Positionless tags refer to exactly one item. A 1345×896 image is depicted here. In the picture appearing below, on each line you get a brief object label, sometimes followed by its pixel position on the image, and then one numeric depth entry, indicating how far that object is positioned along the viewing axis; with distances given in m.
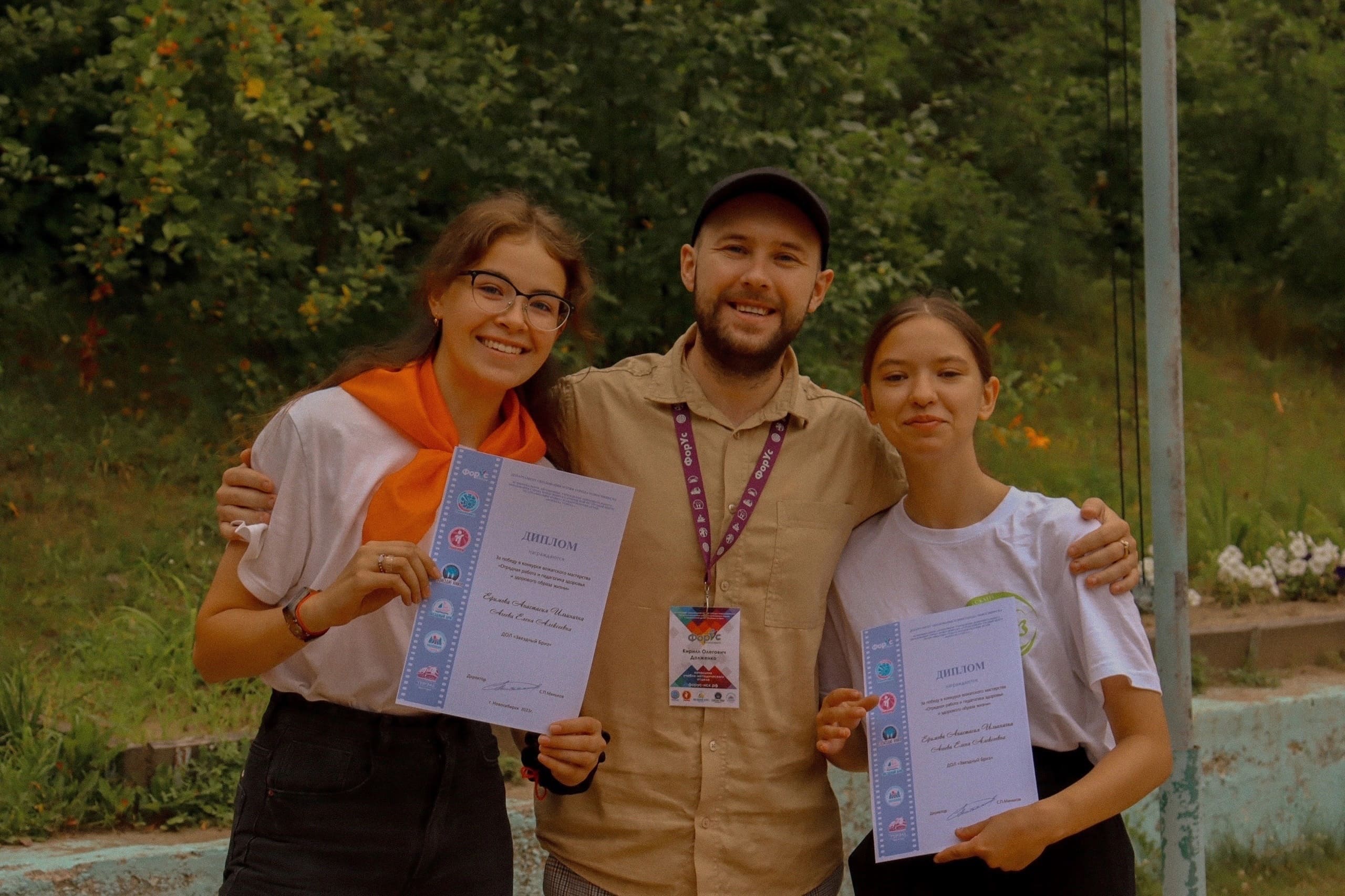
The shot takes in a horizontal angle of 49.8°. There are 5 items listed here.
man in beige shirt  2.97
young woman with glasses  2.67
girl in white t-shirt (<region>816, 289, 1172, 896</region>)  2.71
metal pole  3.63
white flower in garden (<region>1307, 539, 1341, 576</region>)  7.05
